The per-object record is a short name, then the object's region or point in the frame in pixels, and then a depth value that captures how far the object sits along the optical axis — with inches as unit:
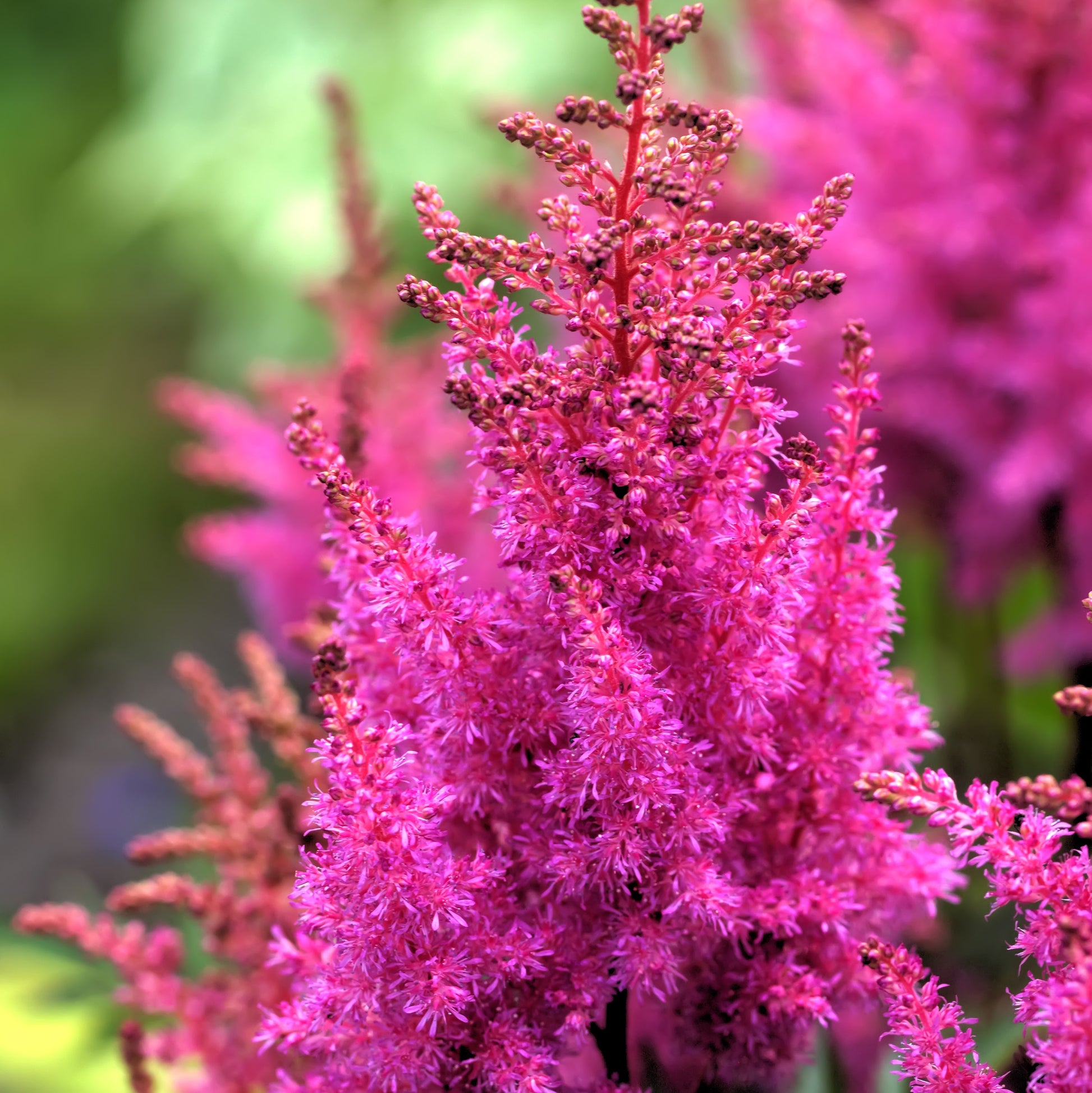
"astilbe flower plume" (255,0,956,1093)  24.5
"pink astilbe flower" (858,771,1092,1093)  23.9
